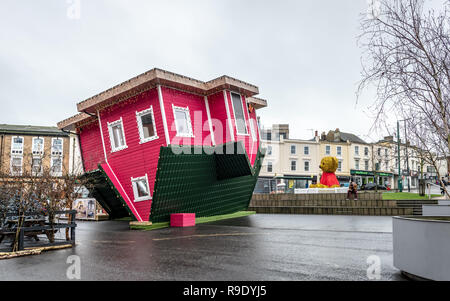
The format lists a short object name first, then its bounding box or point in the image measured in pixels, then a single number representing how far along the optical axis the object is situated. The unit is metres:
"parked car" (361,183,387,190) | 46.64
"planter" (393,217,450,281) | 5.32
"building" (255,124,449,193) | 51.12
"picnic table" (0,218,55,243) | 10.27
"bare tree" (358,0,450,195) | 5.77
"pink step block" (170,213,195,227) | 16.95
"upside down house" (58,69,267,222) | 15.92
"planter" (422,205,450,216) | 10.80
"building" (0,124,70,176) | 42.00
